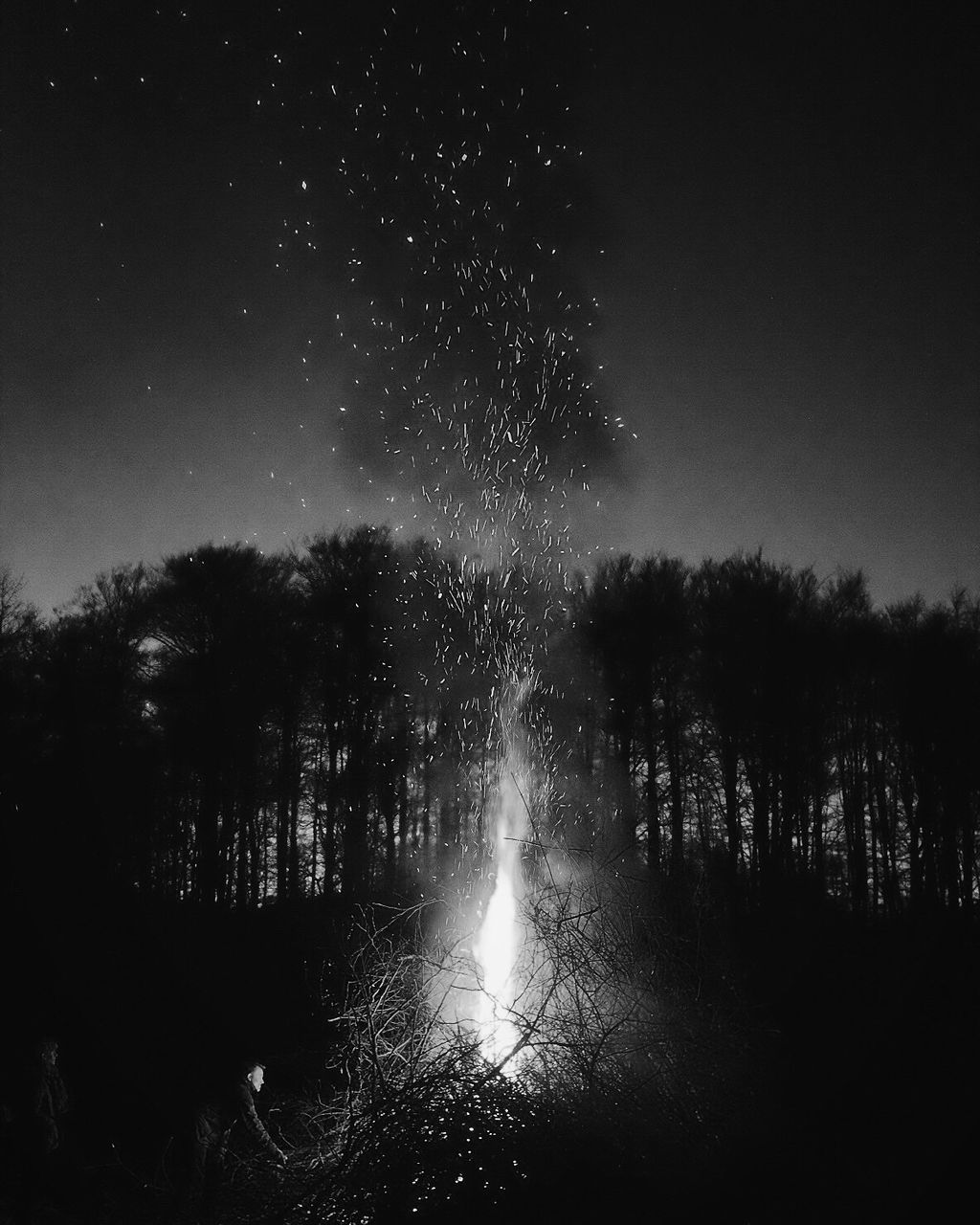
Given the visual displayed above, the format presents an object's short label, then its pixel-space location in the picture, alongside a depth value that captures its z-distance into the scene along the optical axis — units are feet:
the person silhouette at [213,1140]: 22.74
